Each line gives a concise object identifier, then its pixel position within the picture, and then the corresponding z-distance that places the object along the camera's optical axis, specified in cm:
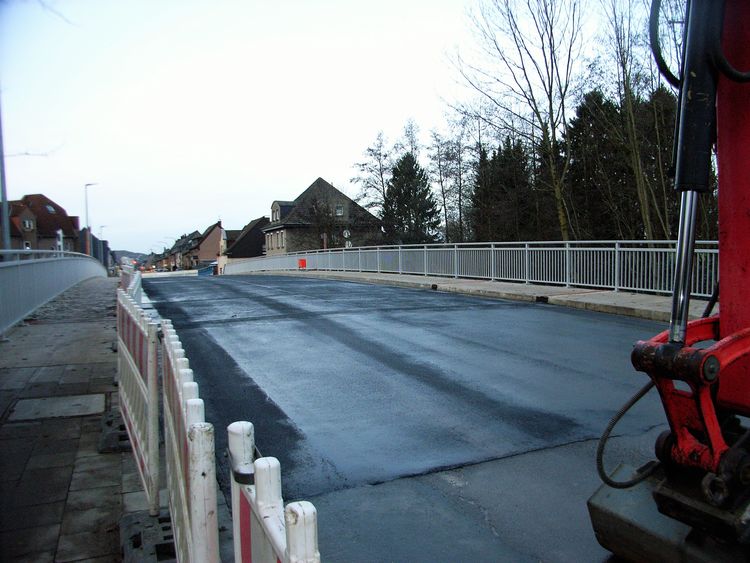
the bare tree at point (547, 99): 2306
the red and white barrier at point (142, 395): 381
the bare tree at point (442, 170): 4629
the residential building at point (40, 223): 7794
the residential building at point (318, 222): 6253
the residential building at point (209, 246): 12488
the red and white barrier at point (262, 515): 135
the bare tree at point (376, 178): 5800
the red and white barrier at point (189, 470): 231
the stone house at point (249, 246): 9688
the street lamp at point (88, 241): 3747
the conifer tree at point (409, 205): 5688
